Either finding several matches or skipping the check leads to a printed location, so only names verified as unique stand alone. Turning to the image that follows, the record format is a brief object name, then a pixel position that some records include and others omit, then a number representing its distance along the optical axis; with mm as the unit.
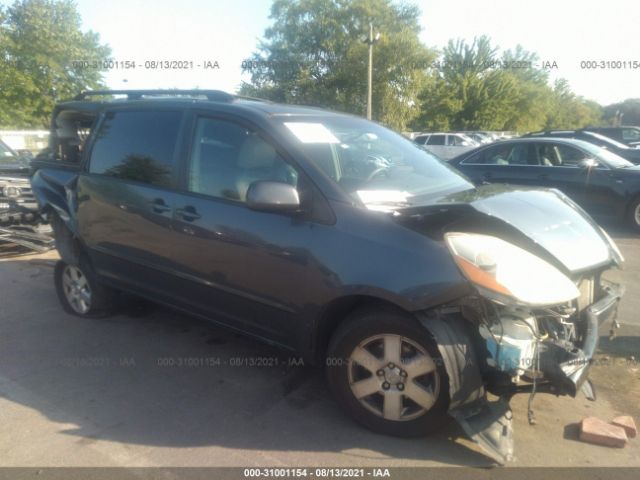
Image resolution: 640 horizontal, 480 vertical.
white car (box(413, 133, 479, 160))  21031
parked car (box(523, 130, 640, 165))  11155
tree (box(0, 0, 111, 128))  26641
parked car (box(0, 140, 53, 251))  6238
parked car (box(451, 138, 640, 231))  8125
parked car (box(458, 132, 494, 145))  24322
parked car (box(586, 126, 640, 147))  18645
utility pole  19062
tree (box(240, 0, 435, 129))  31938
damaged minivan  2422
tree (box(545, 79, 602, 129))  51938
